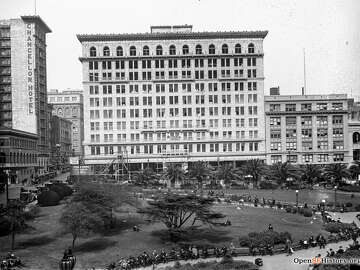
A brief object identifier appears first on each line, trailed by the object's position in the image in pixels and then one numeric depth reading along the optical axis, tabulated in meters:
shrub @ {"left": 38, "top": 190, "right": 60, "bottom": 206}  67.25
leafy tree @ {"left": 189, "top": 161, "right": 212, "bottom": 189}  89.75
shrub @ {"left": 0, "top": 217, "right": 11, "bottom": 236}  47.05
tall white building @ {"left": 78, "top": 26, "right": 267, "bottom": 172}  112.81
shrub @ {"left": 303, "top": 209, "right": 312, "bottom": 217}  60.97
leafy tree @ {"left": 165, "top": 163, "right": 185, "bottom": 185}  89.19
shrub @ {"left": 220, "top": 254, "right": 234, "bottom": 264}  36.92
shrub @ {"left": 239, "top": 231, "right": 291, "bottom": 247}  44.44
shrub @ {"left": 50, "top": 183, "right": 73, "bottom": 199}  70.62
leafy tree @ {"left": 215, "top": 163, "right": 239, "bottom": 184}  91.12
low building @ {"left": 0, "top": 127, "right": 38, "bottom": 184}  92.69
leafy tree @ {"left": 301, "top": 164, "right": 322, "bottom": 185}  91.75
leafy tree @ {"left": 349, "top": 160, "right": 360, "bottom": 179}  93.79
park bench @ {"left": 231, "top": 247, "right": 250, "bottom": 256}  41.34
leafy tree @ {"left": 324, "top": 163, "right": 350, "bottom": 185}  87.69
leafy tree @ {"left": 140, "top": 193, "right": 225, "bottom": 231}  46.62
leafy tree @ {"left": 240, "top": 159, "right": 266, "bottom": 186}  91.19
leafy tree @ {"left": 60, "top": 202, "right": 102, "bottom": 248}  43.56
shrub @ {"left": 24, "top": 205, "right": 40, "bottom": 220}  50.86
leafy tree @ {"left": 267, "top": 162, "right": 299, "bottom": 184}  90.94
